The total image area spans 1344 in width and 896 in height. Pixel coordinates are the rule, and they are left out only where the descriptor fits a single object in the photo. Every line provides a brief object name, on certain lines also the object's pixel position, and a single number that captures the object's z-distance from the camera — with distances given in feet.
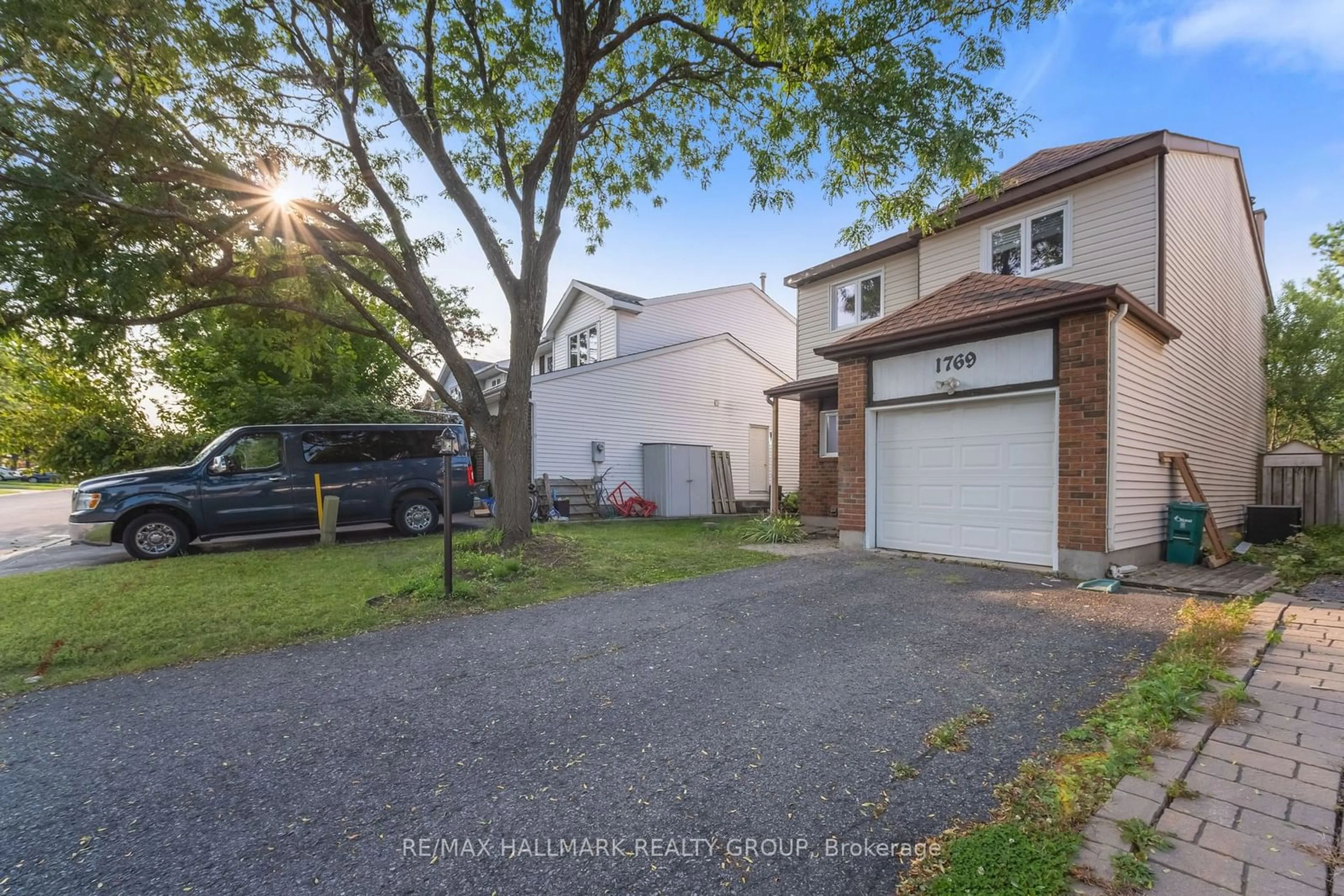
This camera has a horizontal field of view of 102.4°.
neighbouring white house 49.83
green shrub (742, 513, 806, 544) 32.73
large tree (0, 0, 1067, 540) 17.81
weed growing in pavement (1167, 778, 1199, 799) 7.27
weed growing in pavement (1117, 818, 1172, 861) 6.22
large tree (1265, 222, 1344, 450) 46.26
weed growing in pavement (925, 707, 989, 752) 9.02
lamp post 17.95
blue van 26.99
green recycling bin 24.17
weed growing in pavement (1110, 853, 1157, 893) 5.70
